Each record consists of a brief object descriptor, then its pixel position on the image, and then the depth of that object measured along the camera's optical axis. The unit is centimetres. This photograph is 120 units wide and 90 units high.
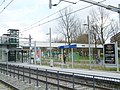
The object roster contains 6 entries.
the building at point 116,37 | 5684
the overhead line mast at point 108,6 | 1605
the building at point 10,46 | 6562
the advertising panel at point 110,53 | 2605
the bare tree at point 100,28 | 4834
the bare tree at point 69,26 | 5366
